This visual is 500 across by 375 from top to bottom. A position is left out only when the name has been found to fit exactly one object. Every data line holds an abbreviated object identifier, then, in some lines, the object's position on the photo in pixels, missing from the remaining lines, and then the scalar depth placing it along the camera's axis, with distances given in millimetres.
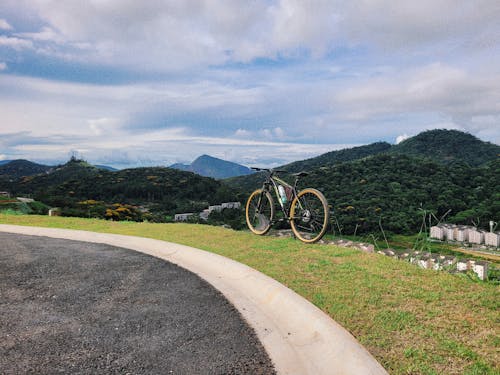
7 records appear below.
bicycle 7898
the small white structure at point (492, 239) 57750
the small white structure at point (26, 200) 22641
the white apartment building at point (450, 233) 56044
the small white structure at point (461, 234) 54250
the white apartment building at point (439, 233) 59638
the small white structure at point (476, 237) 55491
